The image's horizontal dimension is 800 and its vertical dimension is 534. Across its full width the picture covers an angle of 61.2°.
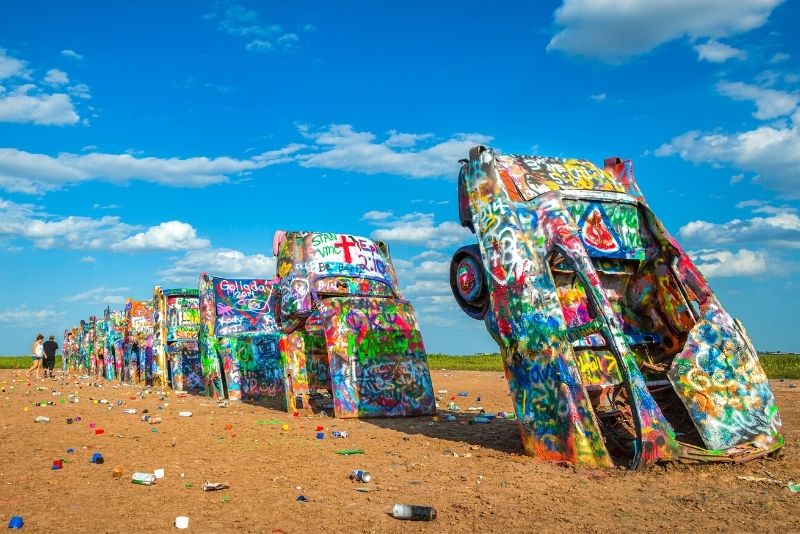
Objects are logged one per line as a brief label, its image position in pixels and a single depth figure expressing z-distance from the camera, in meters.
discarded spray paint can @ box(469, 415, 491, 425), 10.52
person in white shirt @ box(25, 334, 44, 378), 26.72
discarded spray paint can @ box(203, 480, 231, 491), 6.29
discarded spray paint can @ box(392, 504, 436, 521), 5.23
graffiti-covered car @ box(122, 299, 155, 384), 24.14
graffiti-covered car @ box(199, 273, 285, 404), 16.08
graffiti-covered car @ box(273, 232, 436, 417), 11.39
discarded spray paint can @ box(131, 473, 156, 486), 6.55
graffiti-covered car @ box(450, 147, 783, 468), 6.81
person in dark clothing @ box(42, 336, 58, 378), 26.62
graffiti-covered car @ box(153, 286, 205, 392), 20.34
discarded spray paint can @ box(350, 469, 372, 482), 6.62
